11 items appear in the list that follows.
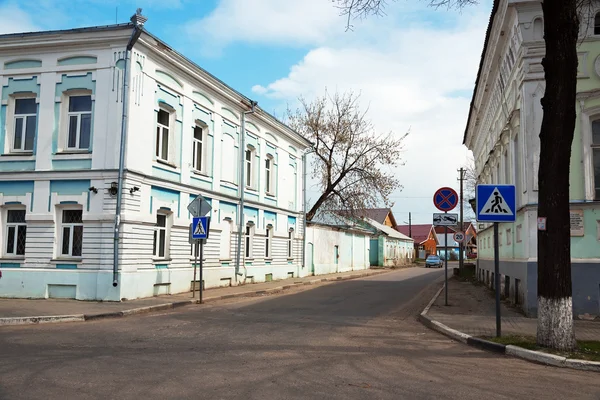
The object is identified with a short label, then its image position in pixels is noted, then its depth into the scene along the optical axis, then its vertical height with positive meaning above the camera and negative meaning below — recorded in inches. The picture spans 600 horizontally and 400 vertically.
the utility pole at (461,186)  1778.3 +215.4
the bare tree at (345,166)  1418.6 +215.6
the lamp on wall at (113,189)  603.2 +60.9
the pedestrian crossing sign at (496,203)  374.9 +32.1
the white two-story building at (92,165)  608.1 +93.3
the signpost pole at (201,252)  606.2 -9.4
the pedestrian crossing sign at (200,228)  611.8 +18.7
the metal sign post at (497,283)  362.9 -24.0
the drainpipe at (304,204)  1193.4 +94.0
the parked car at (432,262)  2395.4 -64.8
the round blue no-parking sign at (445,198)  578.6 +53.9
